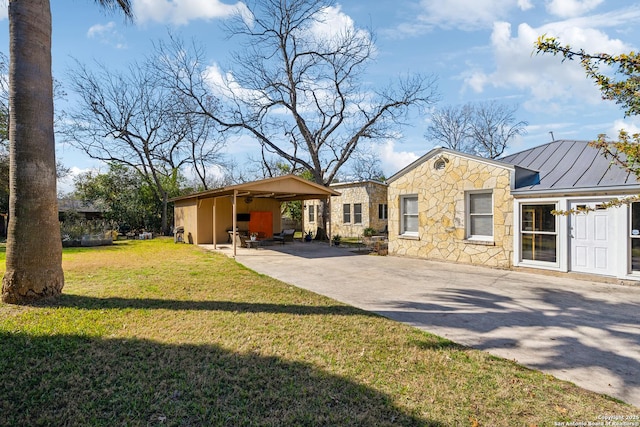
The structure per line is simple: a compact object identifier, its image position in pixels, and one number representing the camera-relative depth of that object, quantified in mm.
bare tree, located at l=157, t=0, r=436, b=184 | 18422
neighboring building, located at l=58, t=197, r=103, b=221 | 25141
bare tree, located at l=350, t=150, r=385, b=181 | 22984
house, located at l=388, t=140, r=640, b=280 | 7199
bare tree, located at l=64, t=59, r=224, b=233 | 22250
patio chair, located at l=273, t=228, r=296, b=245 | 17219
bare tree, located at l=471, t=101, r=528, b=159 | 29312
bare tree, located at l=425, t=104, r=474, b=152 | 30891
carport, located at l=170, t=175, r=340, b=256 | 17125
